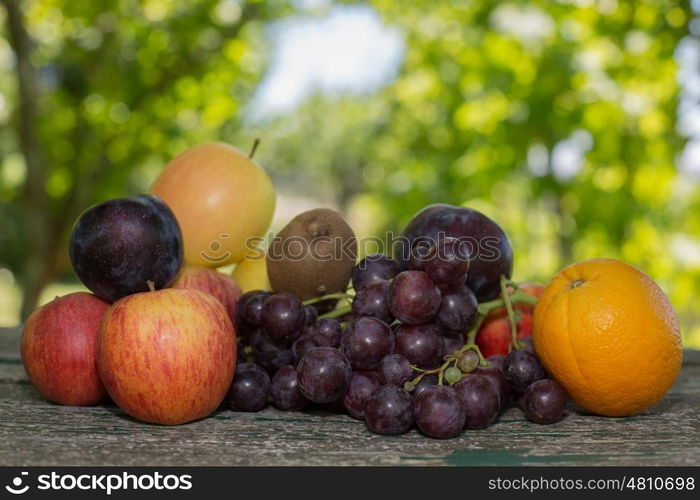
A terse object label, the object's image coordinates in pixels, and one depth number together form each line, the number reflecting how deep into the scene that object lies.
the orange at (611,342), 0.73
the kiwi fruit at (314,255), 0.80
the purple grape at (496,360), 0.77
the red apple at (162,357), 0.72
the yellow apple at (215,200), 0.86
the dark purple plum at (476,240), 0.78
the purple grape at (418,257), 0.75
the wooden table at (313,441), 0.67
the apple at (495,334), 0.81
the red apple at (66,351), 0.76
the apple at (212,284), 0.80
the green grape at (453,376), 0.73
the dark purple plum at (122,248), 0.75
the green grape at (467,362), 0.74
